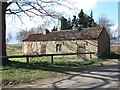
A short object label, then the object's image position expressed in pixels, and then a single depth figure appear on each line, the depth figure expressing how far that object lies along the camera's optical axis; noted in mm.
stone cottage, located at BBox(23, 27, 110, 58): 20258
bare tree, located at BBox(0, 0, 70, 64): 11285
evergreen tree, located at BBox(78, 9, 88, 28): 35056
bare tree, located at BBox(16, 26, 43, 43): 50807
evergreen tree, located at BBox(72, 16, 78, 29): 36905
